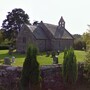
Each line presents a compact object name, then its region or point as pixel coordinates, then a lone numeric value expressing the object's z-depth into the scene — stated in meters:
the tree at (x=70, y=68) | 7.26
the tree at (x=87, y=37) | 7.75
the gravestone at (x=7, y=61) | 11.86
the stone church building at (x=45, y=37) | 24.49
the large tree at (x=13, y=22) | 36.95
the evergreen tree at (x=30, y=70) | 6.72
